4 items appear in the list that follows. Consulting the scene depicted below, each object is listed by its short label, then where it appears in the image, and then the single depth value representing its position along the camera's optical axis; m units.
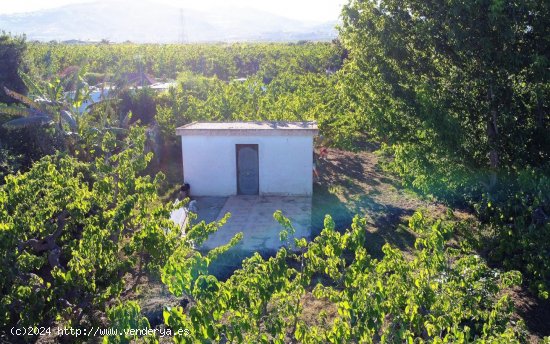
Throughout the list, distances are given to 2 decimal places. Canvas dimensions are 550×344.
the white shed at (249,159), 16.14
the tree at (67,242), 7.41
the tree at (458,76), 10.93
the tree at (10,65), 22.28
